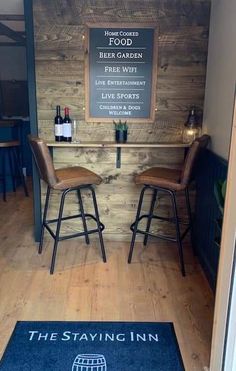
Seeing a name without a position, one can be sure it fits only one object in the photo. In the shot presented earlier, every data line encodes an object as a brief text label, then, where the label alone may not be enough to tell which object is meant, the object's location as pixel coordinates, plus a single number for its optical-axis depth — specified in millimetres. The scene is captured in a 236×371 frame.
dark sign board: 2658
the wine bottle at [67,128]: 2721
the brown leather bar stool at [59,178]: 2324
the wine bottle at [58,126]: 2729
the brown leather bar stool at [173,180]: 2260
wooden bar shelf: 2664
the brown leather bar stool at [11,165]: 4606
